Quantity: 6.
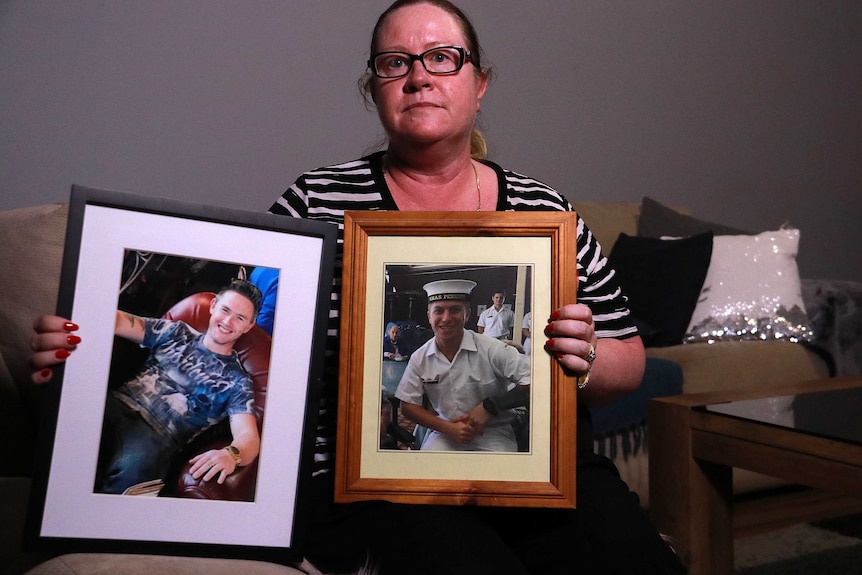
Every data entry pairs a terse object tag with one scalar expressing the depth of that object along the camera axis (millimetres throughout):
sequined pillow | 2457
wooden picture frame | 895
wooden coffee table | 1258
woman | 892
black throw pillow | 2406
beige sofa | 808
